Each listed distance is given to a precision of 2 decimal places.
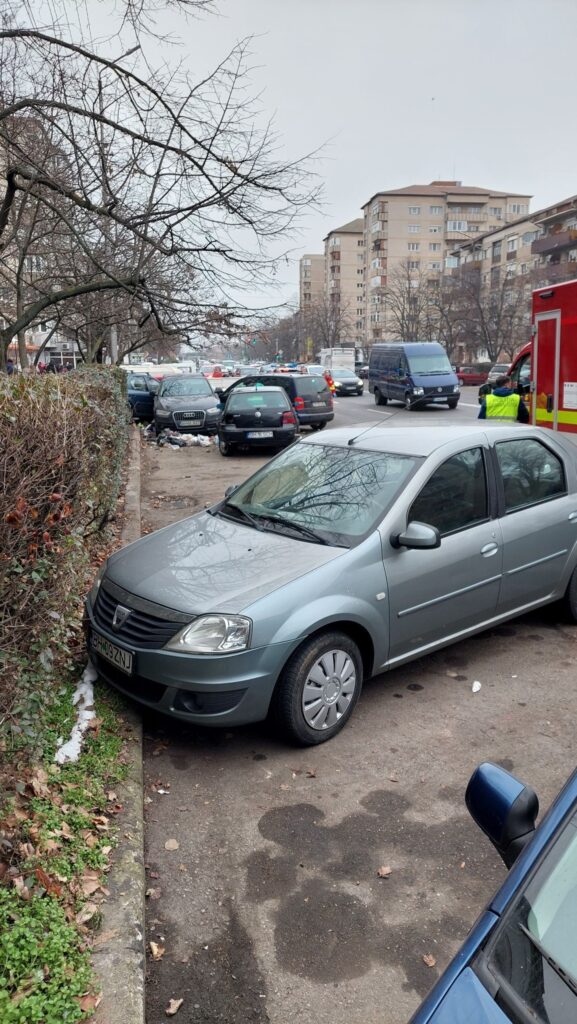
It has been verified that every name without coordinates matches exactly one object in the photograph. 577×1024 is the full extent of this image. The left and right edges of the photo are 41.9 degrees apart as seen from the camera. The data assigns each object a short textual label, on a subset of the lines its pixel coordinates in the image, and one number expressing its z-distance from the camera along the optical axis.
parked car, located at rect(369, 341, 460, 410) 27.23
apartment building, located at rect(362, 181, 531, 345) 104.88
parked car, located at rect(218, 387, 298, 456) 16.55
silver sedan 3.87
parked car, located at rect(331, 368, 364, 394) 41.78
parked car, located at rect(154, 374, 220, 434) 20.59
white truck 52.50
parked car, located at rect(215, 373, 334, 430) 21.04
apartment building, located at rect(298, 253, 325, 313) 147.12
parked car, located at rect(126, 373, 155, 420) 24.59
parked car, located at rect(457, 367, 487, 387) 50.25
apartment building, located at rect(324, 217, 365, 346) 122.00
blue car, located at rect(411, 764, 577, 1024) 1.47
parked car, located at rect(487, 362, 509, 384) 41.41
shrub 2.78
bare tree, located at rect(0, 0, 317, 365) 7.84
